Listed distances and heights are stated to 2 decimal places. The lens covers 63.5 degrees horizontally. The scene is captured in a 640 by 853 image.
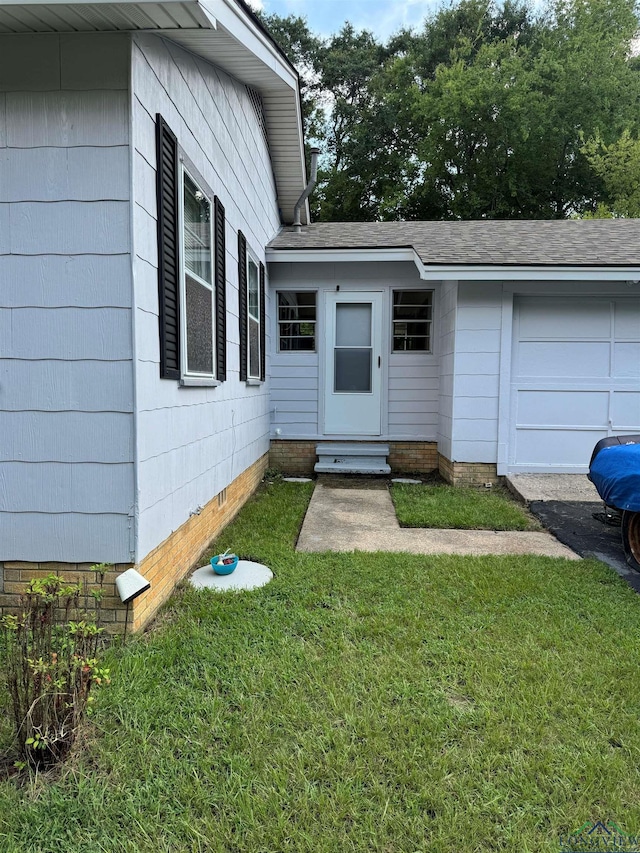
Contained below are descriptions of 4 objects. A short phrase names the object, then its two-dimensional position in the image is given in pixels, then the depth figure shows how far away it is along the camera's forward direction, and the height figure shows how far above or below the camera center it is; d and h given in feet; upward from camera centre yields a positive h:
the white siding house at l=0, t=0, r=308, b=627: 8.34 +1.58
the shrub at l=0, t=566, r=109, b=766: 6.02 -3.68
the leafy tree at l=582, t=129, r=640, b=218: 55.93 +23.16
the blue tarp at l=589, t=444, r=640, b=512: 12.59 -2.44
